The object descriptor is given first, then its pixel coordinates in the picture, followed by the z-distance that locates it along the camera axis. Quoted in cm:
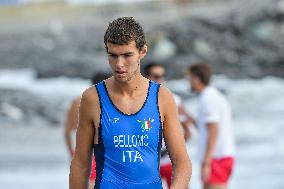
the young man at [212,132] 1497
